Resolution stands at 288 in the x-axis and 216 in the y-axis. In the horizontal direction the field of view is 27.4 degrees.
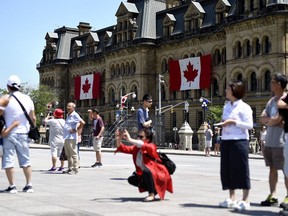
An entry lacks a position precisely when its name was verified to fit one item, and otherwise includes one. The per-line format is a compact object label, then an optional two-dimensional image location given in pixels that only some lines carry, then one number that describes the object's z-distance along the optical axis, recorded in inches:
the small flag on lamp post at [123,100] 2433.6
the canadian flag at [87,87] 3083.2
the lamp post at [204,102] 1883.6
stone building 2019.2
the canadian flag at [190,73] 2306.8
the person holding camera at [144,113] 497.7
